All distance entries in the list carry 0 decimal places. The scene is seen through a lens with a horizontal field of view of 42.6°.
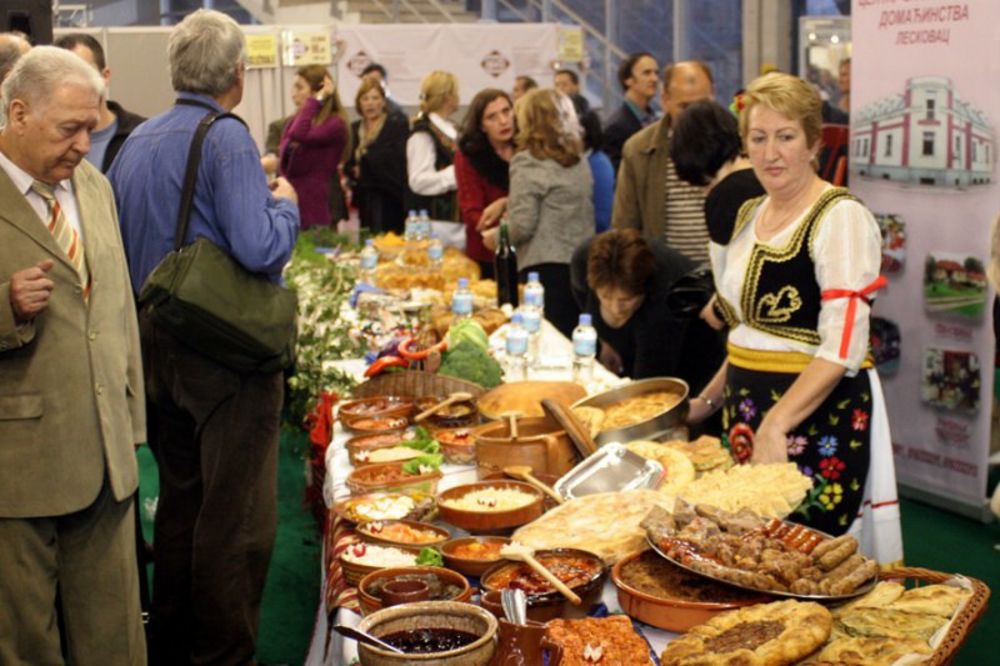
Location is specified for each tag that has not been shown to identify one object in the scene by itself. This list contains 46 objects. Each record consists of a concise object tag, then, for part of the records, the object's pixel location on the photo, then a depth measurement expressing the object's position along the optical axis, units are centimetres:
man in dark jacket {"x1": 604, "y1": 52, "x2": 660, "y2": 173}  748
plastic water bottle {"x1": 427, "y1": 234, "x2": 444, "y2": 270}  539
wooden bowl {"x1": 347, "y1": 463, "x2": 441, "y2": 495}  261
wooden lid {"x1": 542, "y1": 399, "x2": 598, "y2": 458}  260
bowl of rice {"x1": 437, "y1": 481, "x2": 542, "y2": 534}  227
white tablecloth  192
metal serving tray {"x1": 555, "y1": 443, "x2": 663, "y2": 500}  245
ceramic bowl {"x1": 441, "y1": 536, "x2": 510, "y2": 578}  204
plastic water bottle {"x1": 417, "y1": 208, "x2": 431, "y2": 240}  612
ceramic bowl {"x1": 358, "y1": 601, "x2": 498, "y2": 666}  162
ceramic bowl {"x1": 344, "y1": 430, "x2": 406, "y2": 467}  288
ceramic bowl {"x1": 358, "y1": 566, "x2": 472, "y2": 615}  194
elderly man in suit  243
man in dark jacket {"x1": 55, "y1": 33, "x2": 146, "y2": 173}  411
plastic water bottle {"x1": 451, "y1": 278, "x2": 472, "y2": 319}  417
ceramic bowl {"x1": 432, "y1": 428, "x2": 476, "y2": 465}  281
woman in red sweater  592
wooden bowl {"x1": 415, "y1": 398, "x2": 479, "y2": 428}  304
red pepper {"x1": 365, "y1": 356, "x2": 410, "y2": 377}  339
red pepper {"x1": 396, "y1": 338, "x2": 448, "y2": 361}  341
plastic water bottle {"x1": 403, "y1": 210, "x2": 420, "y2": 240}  608
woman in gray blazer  533
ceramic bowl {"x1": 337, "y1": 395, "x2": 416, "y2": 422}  314
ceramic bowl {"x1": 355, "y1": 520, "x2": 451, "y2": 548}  222
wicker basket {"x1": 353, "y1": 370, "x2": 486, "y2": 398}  327
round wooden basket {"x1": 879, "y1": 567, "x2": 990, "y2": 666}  168
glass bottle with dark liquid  491
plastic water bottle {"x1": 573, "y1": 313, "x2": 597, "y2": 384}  359
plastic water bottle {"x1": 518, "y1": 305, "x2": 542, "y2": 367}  404
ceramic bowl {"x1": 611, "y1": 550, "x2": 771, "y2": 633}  183
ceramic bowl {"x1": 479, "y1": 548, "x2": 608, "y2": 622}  187
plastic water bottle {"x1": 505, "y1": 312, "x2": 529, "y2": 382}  364
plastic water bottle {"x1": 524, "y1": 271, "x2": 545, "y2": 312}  428
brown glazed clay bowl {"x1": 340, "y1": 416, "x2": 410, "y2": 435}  303
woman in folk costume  266
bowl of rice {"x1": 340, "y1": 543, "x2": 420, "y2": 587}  212
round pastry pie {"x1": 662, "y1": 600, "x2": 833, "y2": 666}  164
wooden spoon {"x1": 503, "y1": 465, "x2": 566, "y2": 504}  241
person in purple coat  752
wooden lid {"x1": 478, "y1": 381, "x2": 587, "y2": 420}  298
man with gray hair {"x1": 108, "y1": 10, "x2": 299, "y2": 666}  306
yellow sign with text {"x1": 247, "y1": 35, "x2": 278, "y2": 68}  876
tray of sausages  184
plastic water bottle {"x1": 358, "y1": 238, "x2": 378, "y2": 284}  555
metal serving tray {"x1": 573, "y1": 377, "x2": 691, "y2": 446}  269
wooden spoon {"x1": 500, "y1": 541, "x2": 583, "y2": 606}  186
